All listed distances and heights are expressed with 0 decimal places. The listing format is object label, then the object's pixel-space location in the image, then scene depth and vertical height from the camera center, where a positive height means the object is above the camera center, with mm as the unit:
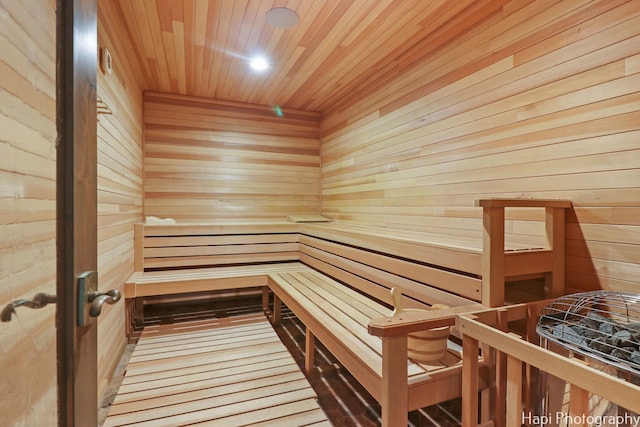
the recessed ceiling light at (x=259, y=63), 3084 +1455
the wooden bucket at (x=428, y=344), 1426 -608
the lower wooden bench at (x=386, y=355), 1221 -686
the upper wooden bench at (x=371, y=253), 1490 -325
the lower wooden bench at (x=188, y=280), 2977 -699
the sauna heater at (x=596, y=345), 946 -464
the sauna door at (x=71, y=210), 723 -4
